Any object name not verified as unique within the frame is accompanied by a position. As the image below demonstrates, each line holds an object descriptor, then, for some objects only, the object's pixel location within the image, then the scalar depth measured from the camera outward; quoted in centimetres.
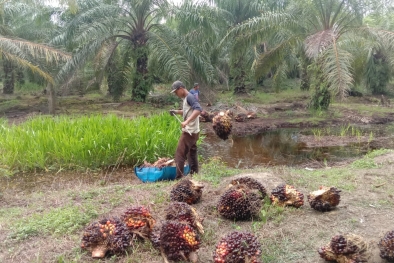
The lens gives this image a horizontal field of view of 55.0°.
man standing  501
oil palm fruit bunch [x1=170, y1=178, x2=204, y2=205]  367
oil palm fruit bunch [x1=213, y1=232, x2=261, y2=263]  251
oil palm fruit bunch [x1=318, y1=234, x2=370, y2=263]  258
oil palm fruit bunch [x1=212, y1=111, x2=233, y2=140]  582
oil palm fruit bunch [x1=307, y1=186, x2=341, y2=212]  341
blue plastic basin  515
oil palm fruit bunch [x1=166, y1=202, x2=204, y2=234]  299
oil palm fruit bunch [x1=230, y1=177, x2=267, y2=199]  371
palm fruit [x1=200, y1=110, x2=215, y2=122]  971
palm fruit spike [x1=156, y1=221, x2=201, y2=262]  264
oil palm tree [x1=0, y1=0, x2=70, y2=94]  962
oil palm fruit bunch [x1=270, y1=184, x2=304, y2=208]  355
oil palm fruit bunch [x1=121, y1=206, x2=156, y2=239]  292
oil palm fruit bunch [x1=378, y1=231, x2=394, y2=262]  259
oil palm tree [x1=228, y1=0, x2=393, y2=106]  1035
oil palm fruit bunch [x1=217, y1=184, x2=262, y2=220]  330
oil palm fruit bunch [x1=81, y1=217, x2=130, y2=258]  273
